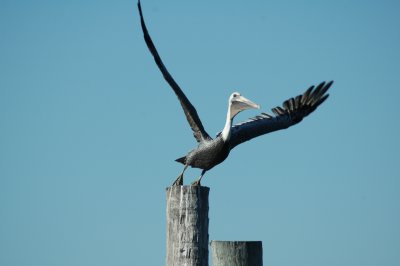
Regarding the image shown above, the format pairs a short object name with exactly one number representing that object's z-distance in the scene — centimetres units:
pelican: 1639
